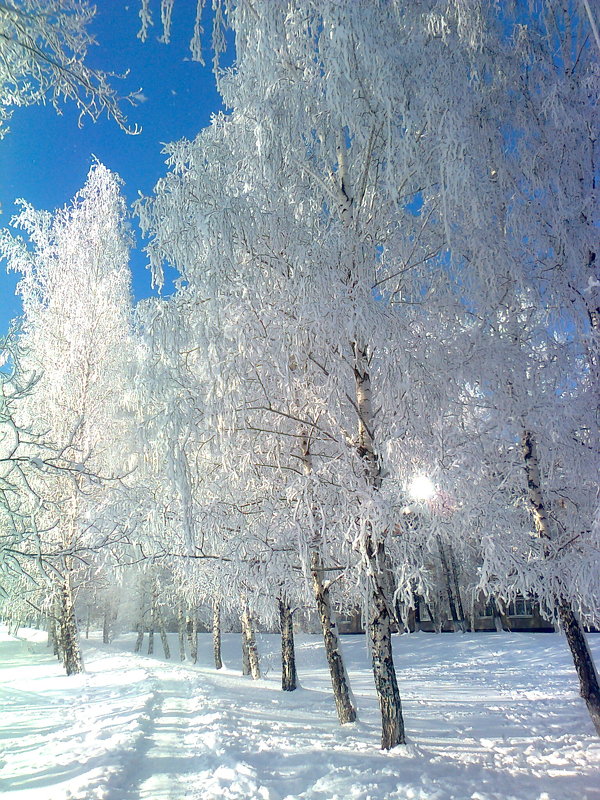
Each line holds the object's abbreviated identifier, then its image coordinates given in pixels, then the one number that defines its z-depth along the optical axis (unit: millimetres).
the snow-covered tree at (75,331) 13875
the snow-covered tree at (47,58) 3484
